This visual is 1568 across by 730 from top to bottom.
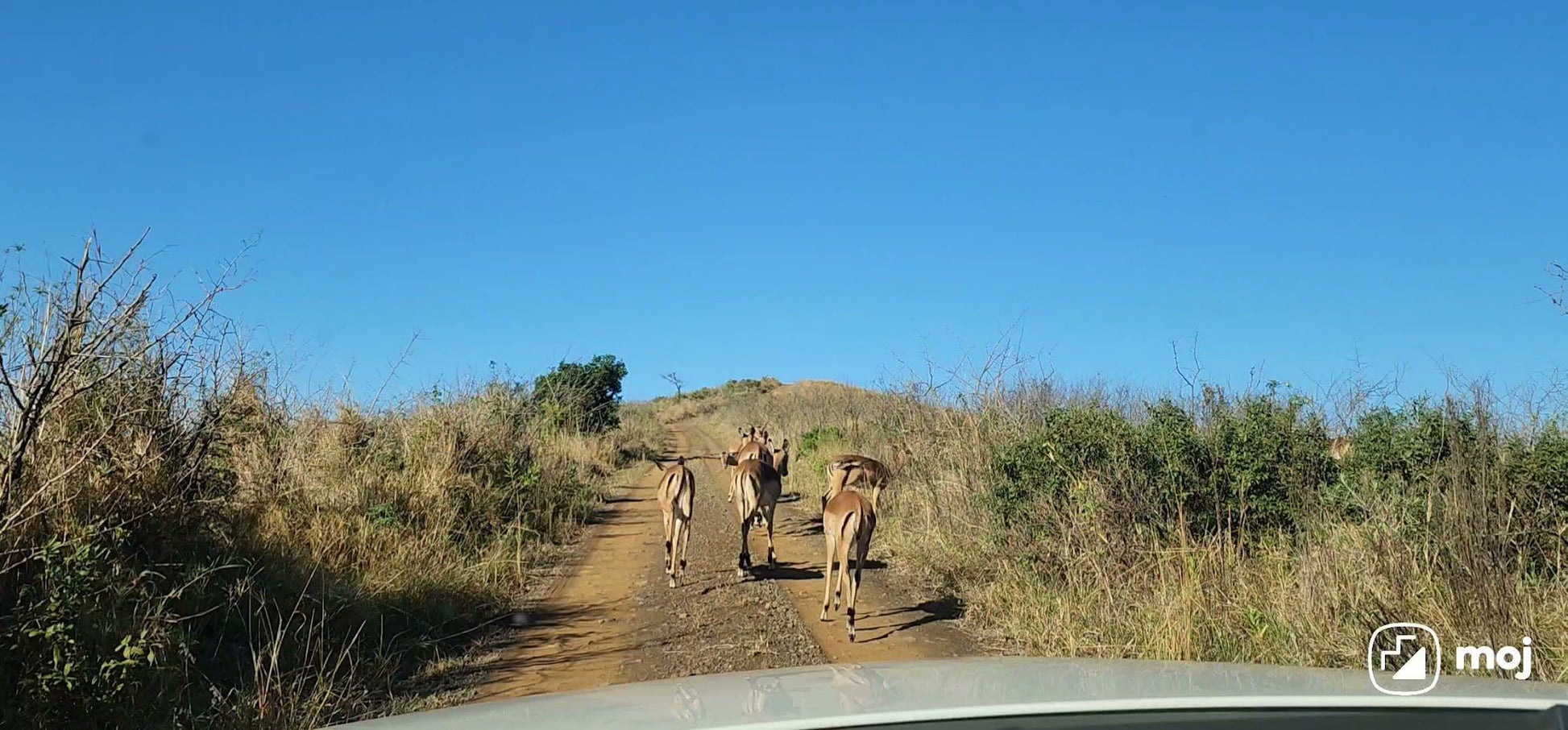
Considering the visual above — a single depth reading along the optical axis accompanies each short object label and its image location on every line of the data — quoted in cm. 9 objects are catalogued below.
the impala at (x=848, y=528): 1053
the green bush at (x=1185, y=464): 1036
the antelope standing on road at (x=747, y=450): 1917
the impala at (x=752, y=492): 1363
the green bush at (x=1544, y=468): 813
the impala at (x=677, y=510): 1303
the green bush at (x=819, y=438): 2642
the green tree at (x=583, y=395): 2683
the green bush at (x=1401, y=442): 954
